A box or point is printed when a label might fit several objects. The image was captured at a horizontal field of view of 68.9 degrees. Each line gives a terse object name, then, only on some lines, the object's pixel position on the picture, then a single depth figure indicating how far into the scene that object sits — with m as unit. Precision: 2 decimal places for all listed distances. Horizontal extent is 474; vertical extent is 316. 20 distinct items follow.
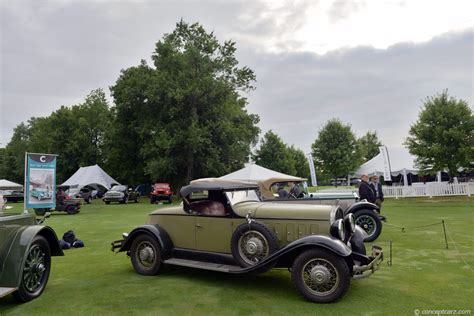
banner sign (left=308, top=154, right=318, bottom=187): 28.14
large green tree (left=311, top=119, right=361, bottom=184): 35.91
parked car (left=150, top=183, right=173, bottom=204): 26.03
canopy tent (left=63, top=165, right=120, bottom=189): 35.03
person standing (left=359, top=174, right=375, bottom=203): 10.02
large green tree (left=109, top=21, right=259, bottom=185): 29.53
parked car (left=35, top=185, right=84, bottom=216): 18.70
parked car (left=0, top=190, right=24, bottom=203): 33.94
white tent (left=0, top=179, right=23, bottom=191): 36.70
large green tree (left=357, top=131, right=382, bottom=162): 67.88
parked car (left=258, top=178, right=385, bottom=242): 8.48
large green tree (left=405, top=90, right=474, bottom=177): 20.42
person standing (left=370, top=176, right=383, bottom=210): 11.08
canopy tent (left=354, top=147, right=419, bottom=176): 28.28
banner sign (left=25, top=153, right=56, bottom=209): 12.38
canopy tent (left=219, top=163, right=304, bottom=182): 20.17
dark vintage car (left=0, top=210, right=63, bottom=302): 4.12
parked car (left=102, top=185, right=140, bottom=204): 26.98
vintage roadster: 4.29
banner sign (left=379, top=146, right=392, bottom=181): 24.48
